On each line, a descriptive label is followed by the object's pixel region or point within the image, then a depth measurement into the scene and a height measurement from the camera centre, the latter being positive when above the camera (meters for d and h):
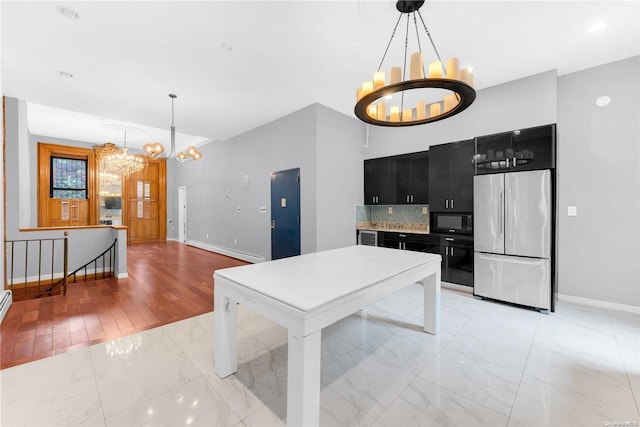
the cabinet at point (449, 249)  3.79 -0.58
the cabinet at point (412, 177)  4.39 +0.60
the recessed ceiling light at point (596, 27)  2.52 +1.81
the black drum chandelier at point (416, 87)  1.70 +0.89
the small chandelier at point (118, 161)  6.81 +1.35
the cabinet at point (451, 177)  3.79 +0.53
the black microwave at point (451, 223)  3.82 -0.17
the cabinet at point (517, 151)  3.14 +0.78
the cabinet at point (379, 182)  4.84 +0.56
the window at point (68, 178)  7.23 +0.92
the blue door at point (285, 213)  4.77 -0.04
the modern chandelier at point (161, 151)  4.40 +1.08
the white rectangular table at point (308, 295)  1.34 -0.51
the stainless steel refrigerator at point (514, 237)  3.14 -0.32
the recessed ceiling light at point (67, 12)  2.31 +1.78
